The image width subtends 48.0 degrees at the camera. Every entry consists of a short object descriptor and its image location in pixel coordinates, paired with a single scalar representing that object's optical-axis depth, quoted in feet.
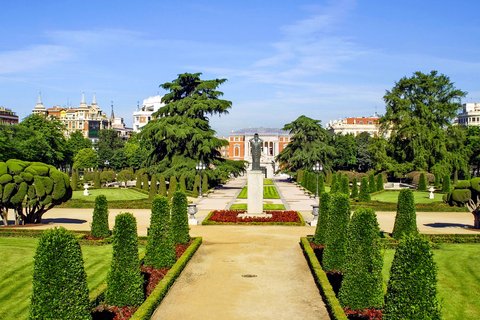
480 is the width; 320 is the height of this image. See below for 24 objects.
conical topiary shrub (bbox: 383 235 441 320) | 29.84
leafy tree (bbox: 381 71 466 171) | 206.59
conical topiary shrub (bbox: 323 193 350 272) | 55.01
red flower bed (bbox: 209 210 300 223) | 94.15
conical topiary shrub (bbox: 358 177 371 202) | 136.36
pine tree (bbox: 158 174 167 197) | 148.04
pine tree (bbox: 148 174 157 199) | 143.68
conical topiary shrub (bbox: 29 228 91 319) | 30.60
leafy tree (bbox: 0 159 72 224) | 83.56
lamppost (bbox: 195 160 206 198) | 158.38
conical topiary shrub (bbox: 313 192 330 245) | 69.31
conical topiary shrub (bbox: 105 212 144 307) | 41.55
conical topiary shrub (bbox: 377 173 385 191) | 180.45
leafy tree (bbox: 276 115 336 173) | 254.68
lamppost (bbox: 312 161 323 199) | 147.74
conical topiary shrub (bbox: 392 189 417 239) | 75.05
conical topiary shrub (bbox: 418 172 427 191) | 181.47
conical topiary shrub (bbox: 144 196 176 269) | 55.16
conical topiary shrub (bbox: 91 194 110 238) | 76.89
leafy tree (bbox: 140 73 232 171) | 177.88
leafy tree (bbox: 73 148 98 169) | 299.68
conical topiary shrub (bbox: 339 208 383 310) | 41.11
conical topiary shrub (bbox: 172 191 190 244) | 69.56
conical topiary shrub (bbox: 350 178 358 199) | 149.12
